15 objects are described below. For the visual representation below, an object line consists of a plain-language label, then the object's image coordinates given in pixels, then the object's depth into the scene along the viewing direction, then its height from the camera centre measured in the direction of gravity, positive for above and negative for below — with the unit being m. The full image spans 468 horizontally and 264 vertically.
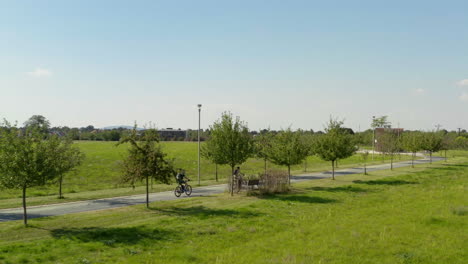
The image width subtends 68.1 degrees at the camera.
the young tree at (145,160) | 20.02 -1.07
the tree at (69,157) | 23.77 -1.15
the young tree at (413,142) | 56.31 -0.07
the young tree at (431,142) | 57.56 -0.07
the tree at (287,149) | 30.98 -0.67
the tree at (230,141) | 25.52 +0.05
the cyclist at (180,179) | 24.84 -2.67
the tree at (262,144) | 38.32 -0.28
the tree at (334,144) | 34.44 -0.25
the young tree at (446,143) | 66.24 -0.29
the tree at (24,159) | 15.57 -0.78
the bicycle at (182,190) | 25.27 -3.54
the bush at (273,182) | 25.84 -3.10
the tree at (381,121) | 103.89 +6.24
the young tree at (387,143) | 52.57 -0.33
